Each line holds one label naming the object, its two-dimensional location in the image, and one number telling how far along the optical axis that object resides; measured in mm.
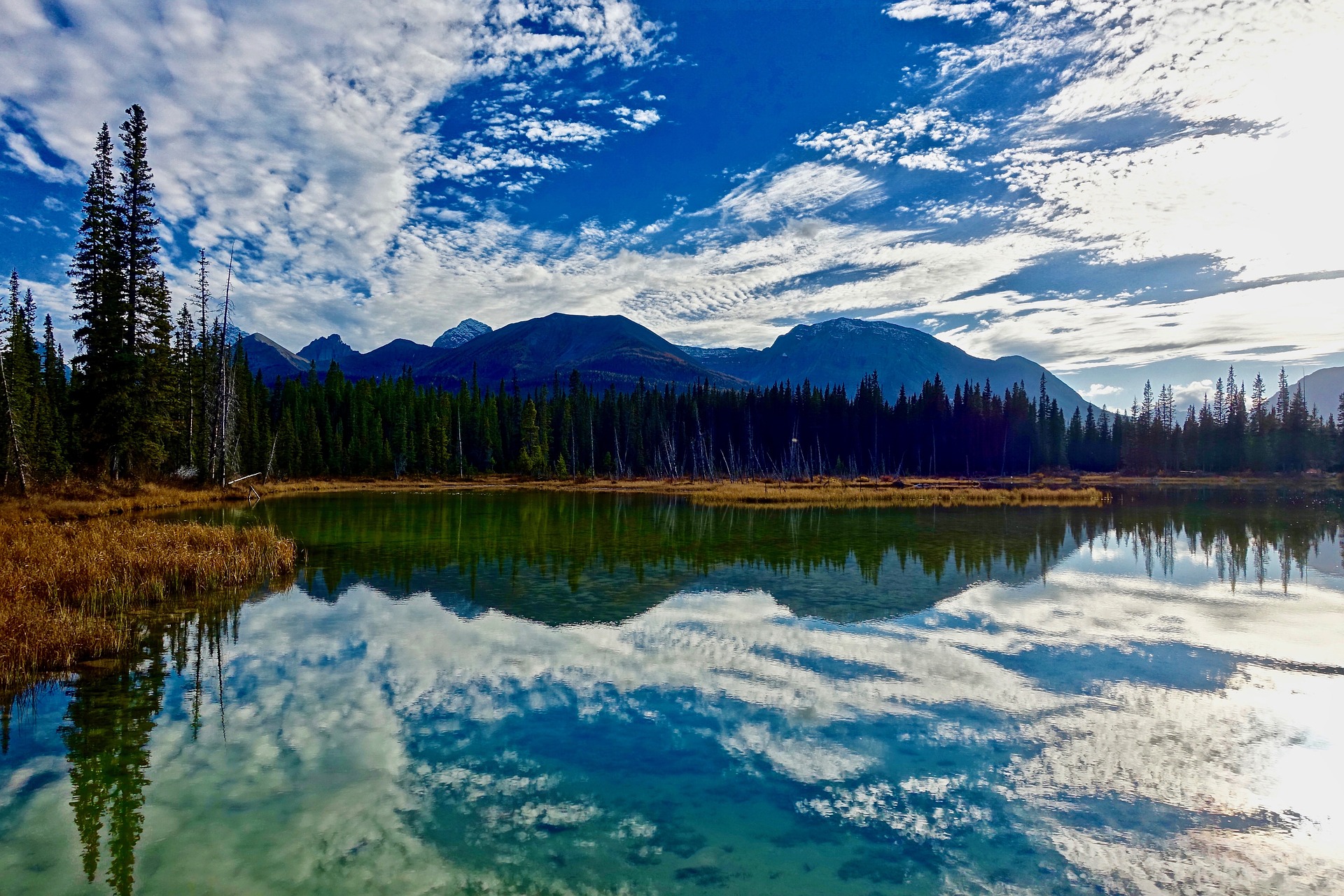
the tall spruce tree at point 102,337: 39094
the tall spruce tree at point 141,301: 40562
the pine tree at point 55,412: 56312
